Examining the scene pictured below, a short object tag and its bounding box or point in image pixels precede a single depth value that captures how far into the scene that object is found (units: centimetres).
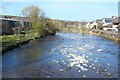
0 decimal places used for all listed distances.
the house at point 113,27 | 2904
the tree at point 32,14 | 2850
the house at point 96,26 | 4591
